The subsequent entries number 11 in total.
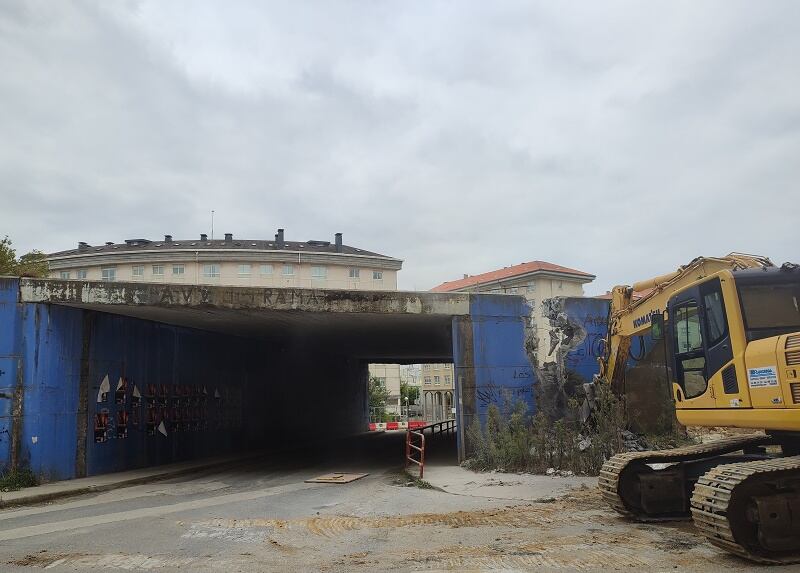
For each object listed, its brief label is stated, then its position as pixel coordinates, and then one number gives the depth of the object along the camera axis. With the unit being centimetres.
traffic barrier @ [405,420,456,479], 1522
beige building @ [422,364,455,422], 8875
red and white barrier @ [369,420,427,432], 4472
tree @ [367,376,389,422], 6756
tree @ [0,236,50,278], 2564
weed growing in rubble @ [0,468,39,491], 1375
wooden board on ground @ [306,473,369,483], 1516
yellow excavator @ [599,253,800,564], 689
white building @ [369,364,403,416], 9312
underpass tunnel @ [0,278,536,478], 1473
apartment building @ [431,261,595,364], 6562
